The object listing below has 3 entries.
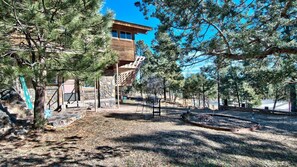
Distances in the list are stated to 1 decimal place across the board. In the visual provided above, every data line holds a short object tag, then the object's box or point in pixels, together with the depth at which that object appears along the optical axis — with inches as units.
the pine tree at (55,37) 156.6
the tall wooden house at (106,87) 404.8
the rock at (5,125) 207.7
